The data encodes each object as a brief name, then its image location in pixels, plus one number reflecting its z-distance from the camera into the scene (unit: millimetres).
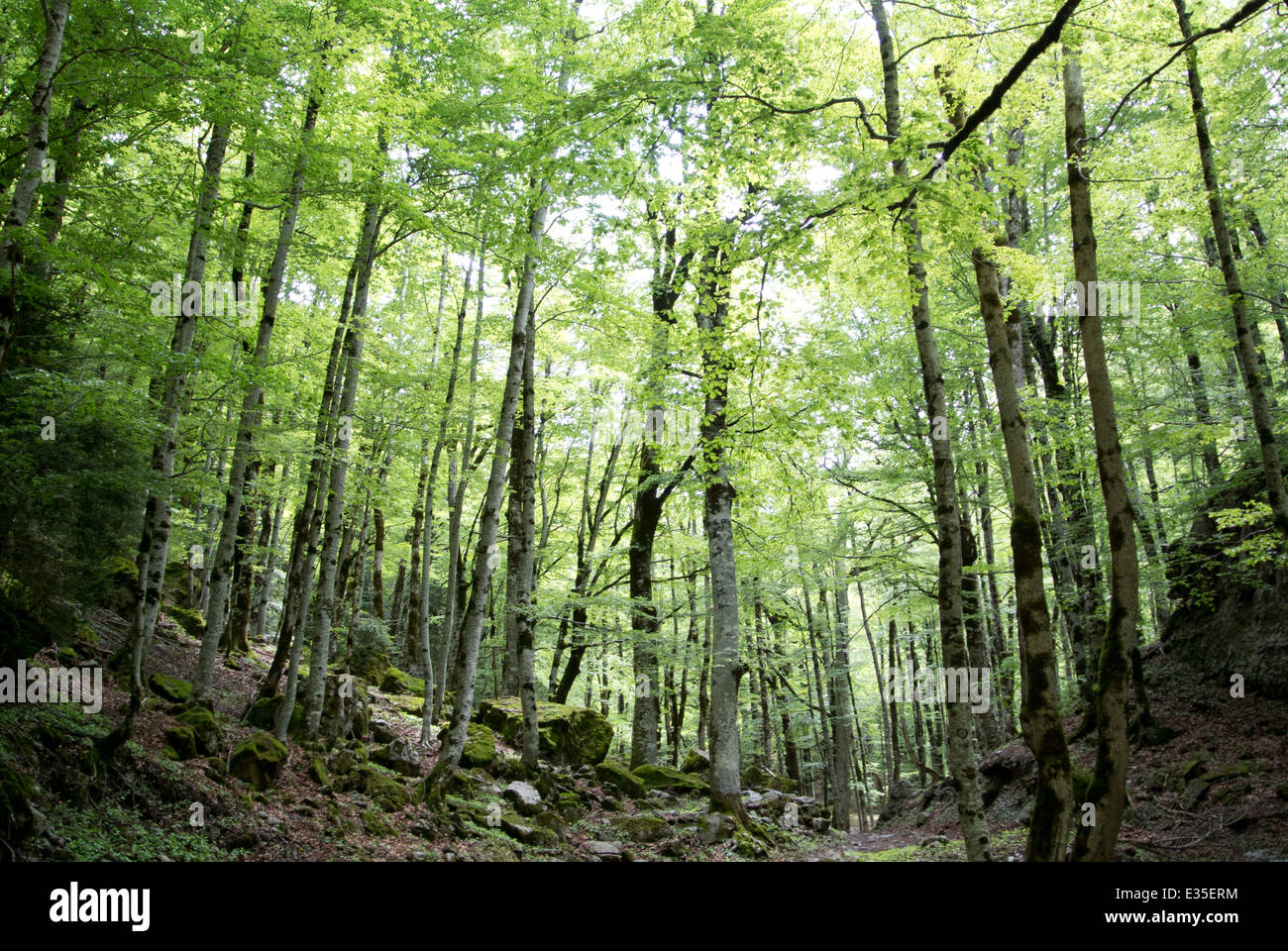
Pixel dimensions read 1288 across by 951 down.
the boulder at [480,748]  11352
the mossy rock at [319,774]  8495
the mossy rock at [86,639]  8930
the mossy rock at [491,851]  7414
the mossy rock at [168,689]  9328
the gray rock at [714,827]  9703
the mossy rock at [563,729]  13852
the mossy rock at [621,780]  12758
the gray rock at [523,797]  9820
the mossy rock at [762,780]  17797
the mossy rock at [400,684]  16672
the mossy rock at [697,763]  16500
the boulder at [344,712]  10672
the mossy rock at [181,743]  7480
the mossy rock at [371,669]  16453
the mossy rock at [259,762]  7782
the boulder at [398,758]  10422
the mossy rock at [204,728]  7992
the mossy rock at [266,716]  9914
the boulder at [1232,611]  10266
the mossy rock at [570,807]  10172
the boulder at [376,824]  7500
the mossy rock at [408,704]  15136
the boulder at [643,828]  9758
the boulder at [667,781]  13406
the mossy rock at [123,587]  12289
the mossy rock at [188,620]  14820
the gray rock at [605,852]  8555
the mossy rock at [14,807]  4480
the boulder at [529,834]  8562
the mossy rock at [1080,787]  8302
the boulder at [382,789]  8445
